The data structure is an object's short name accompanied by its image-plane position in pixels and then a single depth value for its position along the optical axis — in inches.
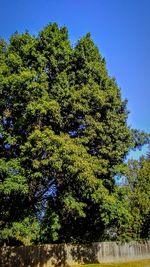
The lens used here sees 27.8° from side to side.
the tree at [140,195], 1402.6
